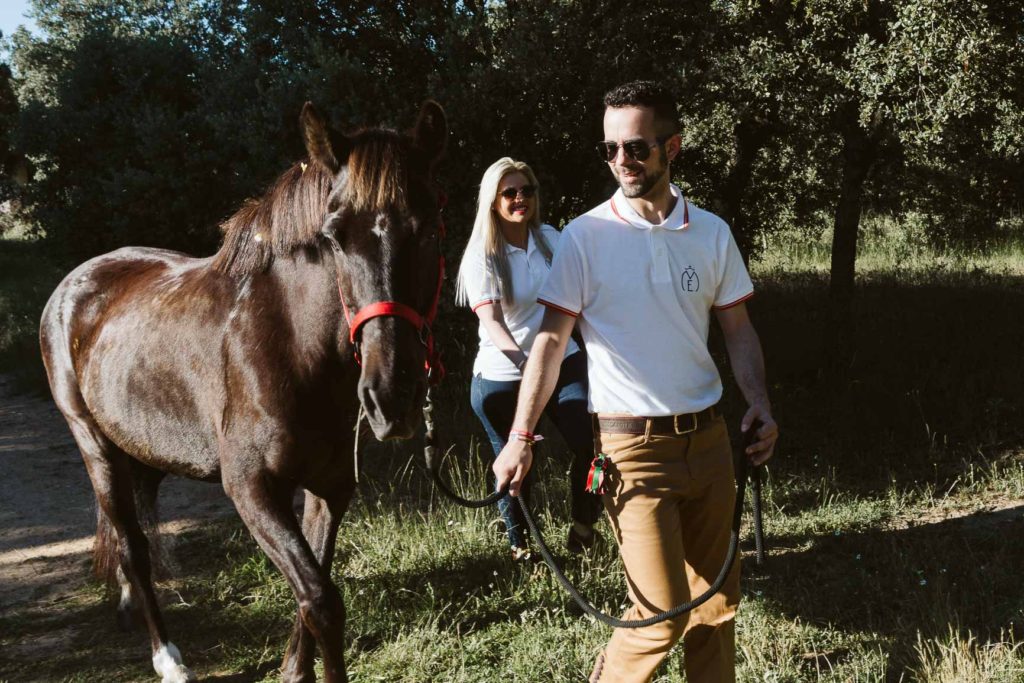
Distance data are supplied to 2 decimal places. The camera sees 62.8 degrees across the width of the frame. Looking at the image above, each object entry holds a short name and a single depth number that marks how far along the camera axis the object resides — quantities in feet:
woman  13.28
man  8.10
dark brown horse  8.76
